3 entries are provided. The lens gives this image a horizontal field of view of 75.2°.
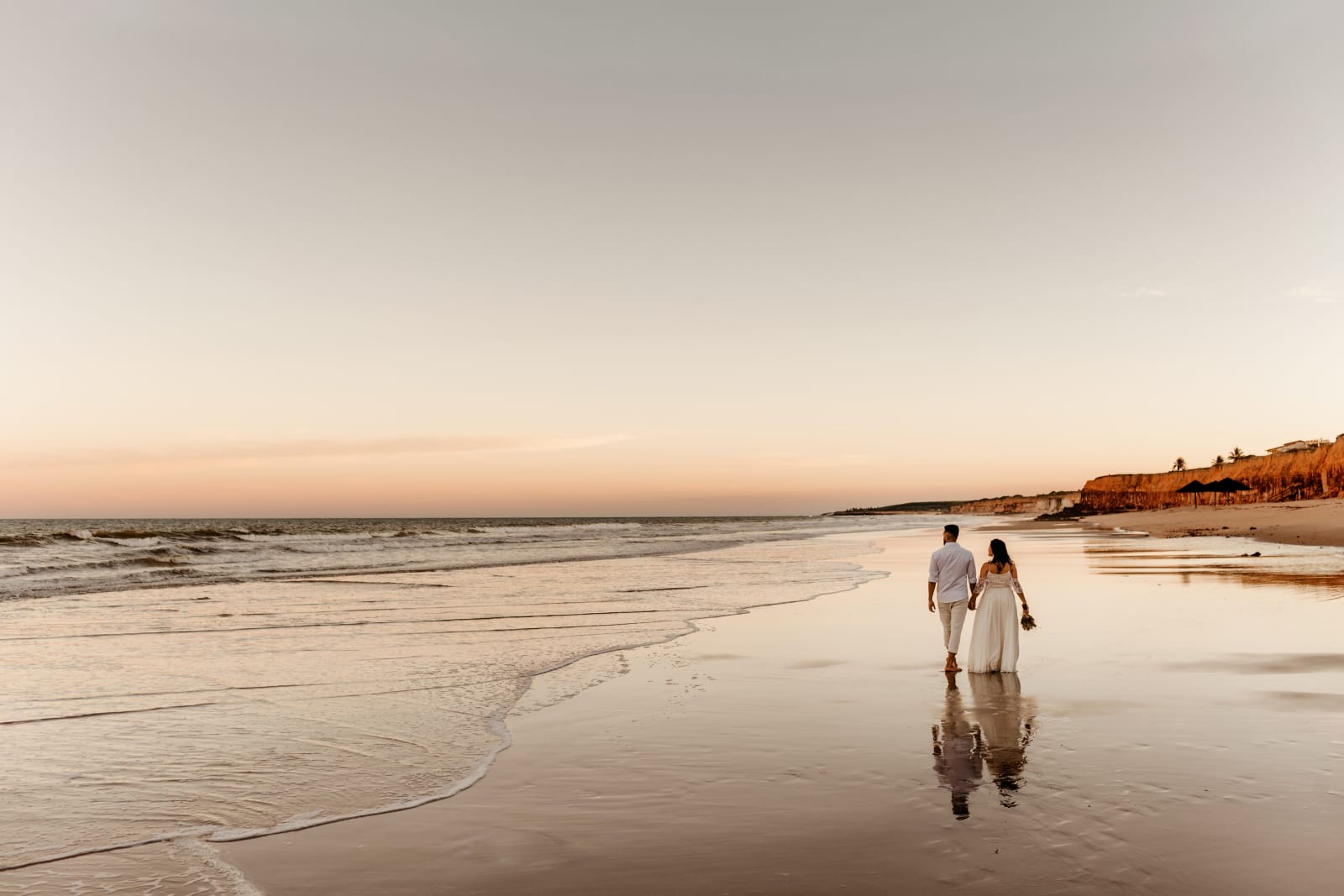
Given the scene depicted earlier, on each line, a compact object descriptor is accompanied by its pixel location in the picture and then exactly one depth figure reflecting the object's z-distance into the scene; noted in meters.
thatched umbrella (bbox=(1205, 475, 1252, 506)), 70.76
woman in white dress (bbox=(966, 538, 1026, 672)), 10.65
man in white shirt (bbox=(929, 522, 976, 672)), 11.38
